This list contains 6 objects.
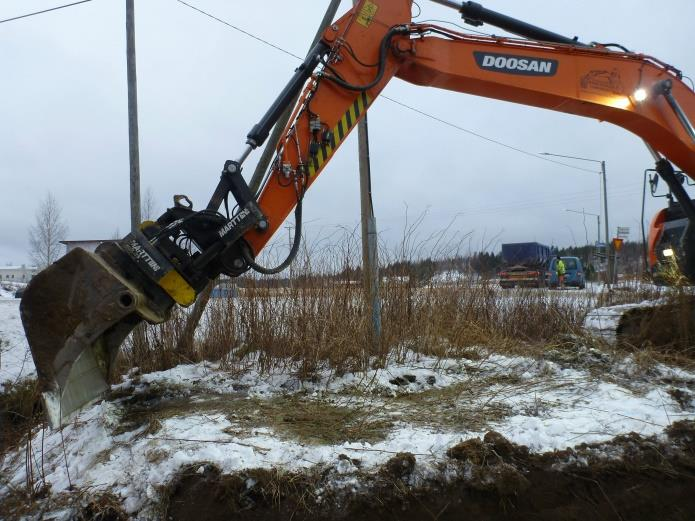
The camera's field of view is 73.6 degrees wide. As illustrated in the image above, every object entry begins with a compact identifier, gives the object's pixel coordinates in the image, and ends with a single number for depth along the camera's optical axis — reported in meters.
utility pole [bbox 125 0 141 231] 5.23
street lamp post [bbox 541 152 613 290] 19.72
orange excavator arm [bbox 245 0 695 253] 3.49
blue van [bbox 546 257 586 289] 21.16
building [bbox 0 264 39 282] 79.00
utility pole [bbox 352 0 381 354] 4.87
